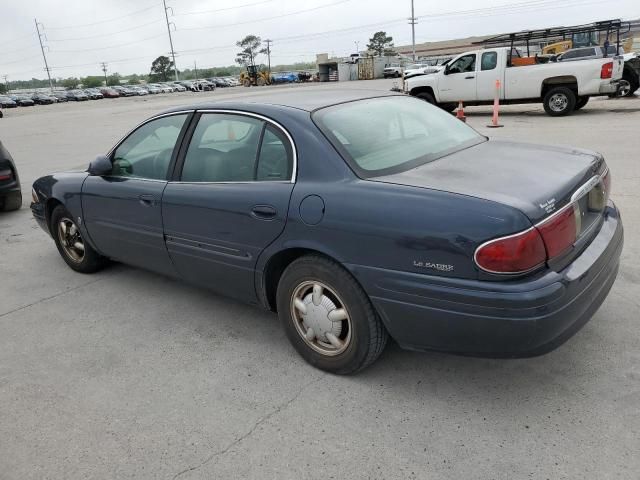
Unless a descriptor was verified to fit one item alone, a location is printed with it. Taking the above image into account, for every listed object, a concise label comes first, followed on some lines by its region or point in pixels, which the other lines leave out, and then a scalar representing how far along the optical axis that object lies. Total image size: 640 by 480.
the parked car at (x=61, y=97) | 64.25
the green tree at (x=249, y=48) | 107.62
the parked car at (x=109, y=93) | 66.25
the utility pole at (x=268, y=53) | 107.19
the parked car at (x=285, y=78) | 66.81
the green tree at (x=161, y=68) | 116.81
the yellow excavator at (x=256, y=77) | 62.75
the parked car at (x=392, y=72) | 54.94
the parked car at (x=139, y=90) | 67.02
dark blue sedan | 2.33
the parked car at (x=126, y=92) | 67.31
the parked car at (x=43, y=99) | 61.28
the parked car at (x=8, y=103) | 55.19
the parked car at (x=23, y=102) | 58.25
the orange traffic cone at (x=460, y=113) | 12.89
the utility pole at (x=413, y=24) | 71.75
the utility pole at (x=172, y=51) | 89.96
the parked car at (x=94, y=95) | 65.84
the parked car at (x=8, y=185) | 7.21
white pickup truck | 13.08
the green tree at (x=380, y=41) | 109.88
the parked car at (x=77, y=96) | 64.50
